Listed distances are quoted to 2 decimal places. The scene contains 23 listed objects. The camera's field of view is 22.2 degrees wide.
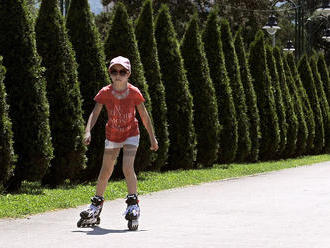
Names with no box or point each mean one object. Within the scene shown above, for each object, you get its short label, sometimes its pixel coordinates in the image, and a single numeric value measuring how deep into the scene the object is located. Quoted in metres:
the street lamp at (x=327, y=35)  42.26
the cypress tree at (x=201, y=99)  22.80
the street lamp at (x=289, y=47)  42.31
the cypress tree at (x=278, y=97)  29.83
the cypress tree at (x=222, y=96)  24.33
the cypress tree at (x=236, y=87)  25.56
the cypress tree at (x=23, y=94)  14.27
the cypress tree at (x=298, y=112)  32.37
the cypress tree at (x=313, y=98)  35.47
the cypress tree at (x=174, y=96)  21.08
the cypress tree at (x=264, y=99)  28.41
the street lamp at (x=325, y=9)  34.66
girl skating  9.66
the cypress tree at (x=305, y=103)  33.72
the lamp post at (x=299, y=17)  42.21
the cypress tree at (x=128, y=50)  18.05
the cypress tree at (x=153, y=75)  19.50
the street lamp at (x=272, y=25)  34.61
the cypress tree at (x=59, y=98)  15.40
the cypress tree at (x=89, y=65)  16.70
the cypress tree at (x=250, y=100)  26.73
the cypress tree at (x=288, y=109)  30.97
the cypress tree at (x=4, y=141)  13.13
